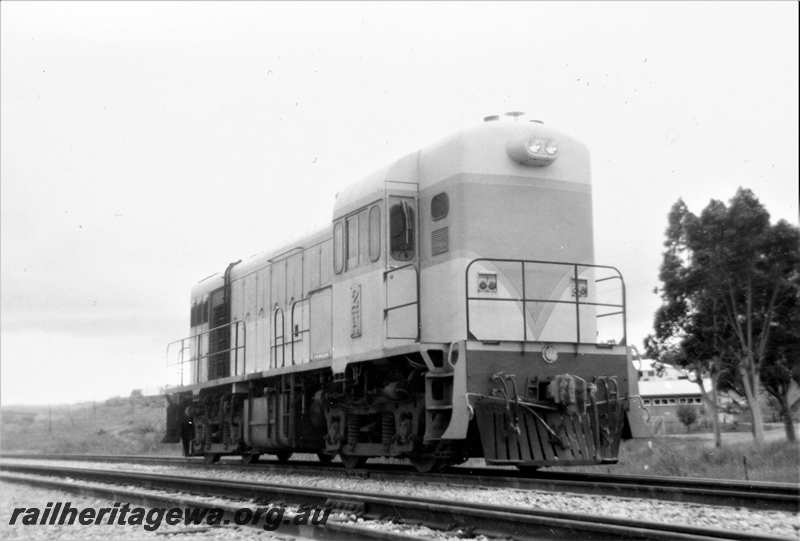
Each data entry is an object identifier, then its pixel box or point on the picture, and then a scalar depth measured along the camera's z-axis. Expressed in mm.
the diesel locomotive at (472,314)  10586
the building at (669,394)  71625
